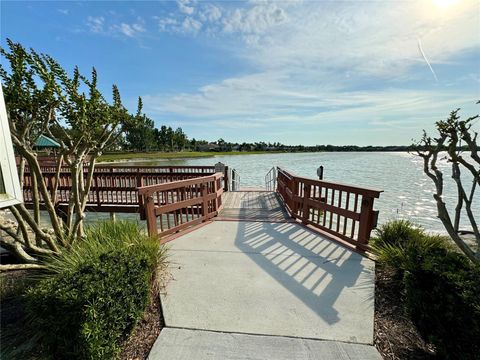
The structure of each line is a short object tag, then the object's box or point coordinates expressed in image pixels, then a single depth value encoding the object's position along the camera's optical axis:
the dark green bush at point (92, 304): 1.81
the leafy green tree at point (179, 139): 67.28
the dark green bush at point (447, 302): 1.63
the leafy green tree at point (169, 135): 65.44
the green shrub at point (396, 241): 3.09
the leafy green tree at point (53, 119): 2.80
